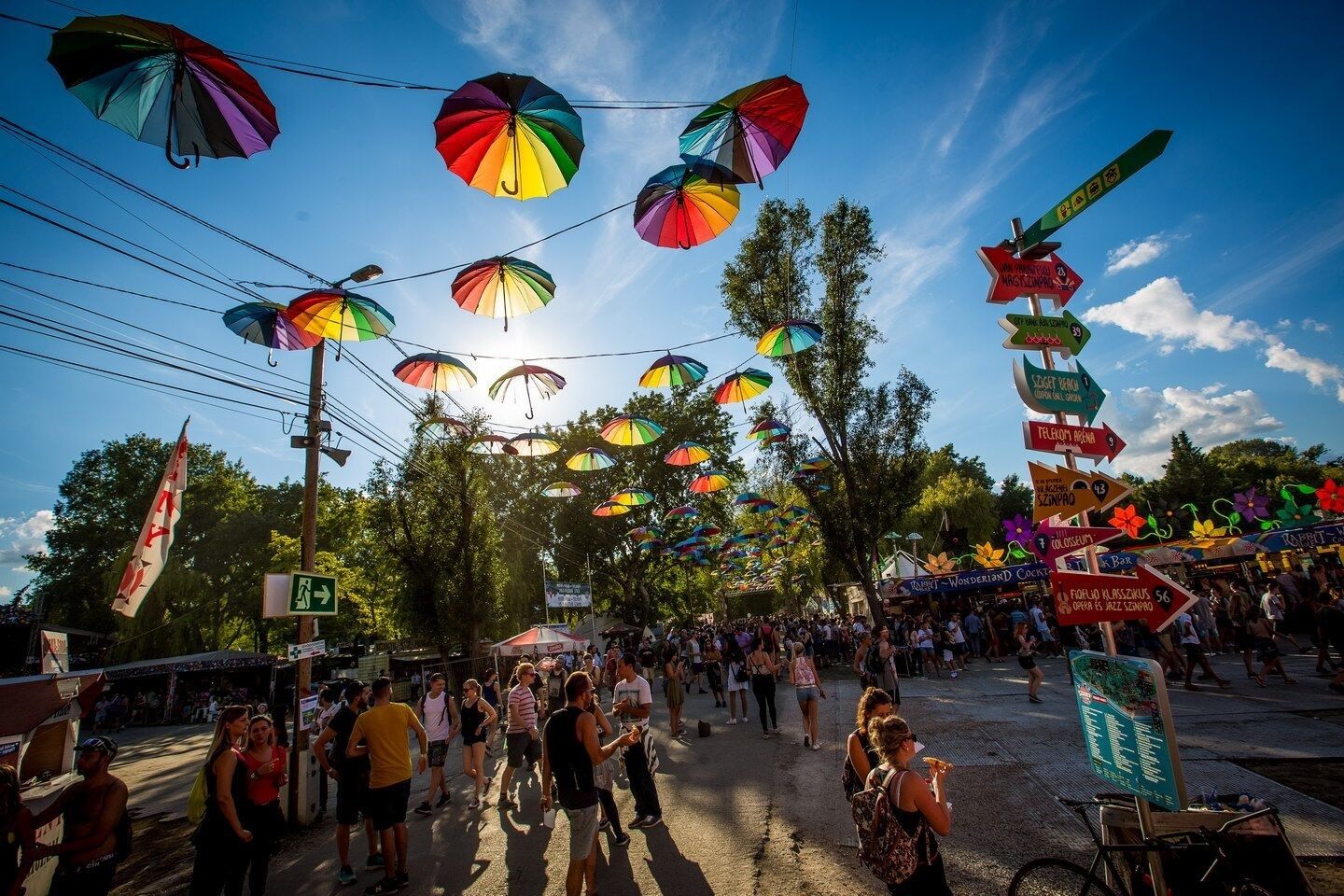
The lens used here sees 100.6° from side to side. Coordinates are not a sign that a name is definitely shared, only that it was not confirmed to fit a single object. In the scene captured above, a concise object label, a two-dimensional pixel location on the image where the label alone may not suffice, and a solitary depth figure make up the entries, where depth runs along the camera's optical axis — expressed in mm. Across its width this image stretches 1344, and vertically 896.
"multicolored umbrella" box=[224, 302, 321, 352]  7609
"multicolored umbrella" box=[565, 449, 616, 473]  13812
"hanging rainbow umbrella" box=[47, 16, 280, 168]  3693
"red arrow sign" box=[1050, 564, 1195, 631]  3754
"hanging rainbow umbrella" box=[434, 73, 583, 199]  4629
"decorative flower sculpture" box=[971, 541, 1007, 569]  22297
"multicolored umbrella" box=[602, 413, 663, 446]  12430
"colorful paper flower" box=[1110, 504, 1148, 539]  14838
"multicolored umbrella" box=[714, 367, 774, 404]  11438
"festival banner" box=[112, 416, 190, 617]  5598
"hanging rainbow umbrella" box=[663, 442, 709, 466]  15516
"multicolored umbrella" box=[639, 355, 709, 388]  10578
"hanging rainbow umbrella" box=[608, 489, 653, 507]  17078
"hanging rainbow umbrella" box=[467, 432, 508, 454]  12727
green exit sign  7641
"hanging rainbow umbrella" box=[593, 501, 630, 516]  18281
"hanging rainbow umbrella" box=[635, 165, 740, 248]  5766
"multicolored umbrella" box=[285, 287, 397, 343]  7102
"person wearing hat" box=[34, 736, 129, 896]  3746
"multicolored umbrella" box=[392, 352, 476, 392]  9188
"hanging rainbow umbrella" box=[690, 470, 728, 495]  17578
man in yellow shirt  5070
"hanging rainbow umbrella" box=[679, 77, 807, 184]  4777
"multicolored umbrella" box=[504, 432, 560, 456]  12242
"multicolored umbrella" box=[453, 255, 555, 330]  6863
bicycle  2969
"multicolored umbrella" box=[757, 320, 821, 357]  10305
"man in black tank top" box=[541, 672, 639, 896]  4164
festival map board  3270
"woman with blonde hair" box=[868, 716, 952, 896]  2982
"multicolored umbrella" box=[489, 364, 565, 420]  9625
